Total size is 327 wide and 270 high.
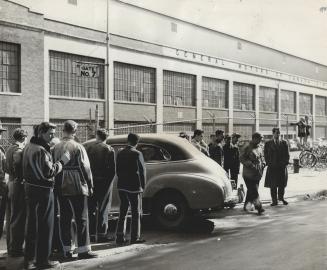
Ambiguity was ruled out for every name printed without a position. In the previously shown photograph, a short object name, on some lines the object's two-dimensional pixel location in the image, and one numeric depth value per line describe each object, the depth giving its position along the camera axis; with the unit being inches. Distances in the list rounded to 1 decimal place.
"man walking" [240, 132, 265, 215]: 429.4
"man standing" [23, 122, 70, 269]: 250.2
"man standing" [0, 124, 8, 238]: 298.8
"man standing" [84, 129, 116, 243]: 322.0
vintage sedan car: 348.2
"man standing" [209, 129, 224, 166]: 528.9
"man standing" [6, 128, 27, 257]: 279.7
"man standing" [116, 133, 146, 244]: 313.1
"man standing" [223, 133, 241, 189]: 552.4
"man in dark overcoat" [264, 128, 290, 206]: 480.4
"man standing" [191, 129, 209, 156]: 484.6
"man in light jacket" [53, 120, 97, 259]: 273.4
